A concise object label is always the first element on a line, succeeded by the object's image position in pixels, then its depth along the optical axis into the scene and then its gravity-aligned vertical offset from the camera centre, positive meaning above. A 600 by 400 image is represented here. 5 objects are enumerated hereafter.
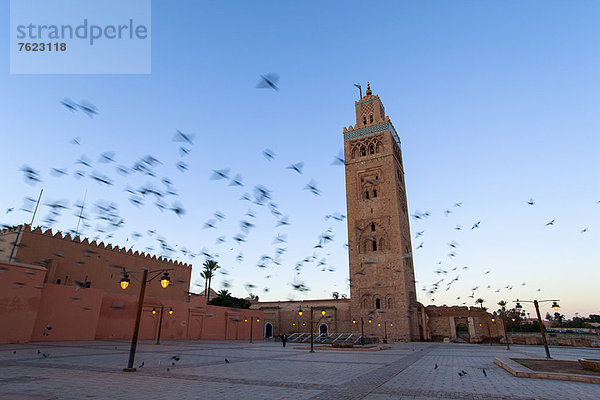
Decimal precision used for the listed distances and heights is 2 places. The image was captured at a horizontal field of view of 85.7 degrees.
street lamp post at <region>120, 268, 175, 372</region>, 9.54 +0.14
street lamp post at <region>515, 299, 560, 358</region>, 16.29 +0.50
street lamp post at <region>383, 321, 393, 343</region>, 38.03 -1.52
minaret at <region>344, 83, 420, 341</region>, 39.47 +10.90
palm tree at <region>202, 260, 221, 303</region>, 51.22 +7.09
